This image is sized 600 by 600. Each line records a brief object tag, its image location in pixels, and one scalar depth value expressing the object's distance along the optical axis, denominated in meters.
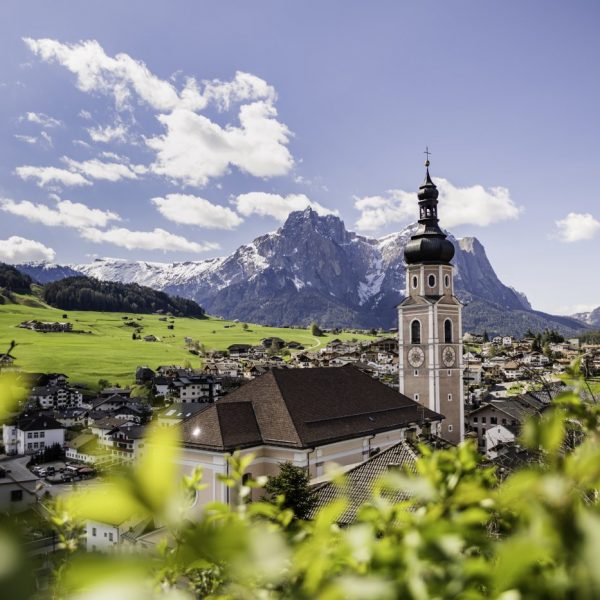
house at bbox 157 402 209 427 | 57.06
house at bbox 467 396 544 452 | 51.81
